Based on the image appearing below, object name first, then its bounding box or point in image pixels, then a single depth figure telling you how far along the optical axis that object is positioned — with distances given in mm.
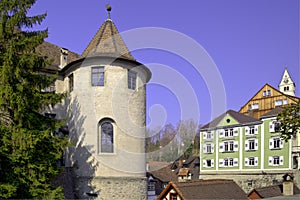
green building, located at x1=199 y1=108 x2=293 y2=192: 31366
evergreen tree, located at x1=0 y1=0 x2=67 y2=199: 11297
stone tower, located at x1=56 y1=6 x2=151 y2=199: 17938
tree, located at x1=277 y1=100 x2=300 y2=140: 16406
